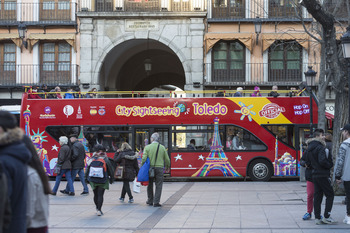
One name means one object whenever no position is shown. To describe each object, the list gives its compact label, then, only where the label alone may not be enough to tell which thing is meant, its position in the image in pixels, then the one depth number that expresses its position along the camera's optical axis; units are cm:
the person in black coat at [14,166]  476
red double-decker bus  2172
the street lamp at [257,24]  2912
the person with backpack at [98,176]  1216
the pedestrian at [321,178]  1048
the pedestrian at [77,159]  1700
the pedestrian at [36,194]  540
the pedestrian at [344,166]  1026
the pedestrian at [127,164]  1447
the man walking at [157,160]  1364
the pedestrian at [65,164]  1666
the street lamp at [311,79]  1992
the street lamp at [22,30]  2955
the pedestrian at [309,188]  1100
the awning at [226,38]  2939
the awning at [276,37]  2920
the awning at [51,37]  2972
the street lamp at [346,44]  1296
